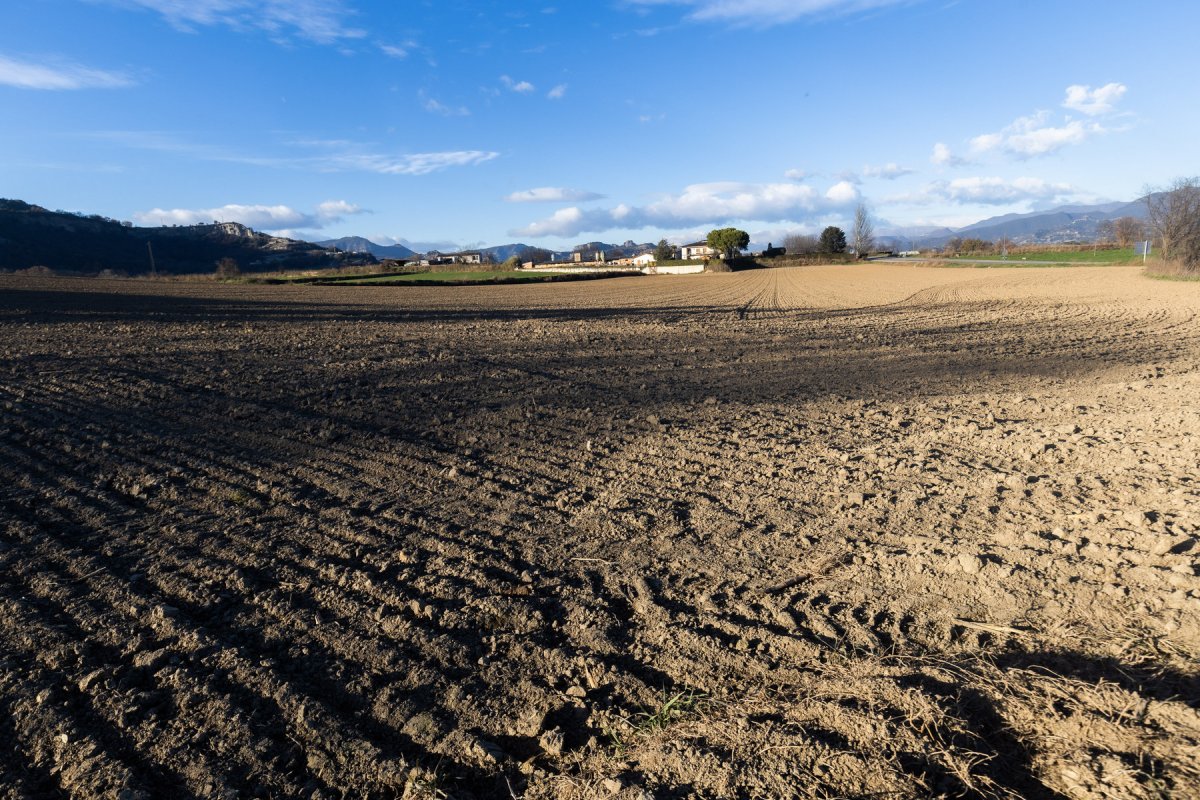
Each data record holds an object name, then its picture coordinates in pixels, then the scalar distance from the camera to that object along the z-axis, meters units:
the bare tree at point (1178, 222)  42.25
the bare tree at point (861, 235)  124.56
